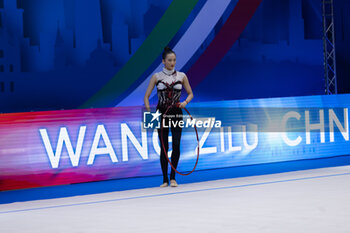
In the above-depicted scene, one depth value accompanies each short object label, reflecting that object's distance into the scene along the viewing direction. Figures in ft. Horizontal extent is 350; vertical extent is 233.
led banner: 54.31
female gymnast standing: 49.05
